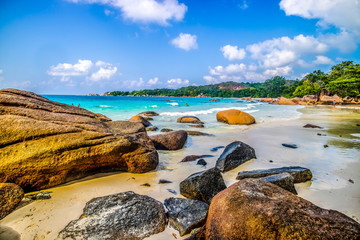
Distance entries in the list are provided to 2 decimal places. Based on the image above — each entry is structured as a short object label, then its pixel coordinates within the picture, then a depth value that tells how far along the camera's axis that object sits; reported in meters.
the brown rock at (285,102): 45.25
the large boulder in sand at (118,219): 2.48
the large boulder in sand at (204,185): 3.28
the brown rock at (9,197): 2.88
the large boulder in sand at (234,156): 4.85
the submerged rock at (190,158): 5.72
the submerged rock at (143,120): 13.04
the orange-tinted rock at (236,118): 13.66
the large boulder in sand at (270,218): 1.72
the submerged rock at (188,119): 14.95
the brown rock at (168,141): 7.04
